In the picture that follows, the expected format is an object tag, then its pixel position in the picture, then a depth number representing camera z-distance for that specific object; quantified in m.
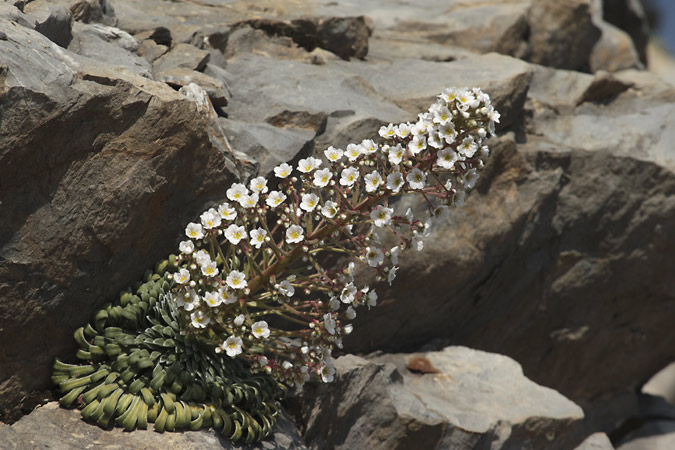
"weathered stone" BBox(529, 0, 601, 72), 9.99
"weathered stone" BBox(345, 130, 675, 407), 6.82
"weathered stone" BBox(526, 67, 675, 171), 7.83
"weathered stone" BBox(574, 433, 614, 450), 7.09
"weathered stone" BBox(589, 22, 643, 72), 11.29
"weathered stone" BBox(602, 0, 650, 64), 15.84
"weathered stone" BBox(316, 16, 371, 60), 7.61
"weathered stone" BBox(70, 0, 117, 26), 6.00
